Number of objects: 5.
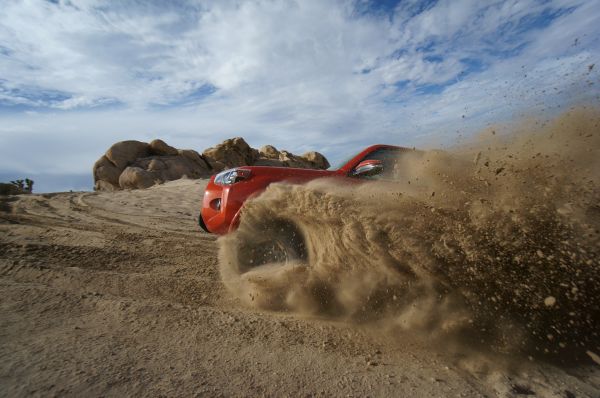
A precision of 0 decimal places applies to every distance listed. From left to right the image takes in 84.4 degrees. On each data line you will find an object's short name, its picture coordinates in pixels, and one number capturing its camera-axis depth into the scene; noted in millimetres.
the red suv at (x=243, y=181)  3330
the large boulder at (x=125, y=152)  19000
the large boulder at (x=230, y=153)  22808
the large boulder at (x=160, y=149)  20562
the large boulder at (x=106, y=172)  18438
